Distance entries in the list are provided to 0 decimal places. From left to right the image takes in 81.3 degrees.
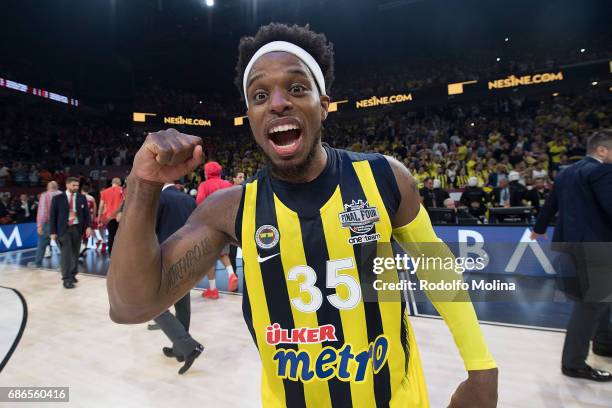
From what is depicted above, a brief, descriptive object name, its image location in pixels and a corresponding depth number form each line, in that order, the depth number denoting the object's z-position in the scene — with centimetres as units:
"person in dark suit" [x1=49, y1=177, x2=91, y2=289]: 620
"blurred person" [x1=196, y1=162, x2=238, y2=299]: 501
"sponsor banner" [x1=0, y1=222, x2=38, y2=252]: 994
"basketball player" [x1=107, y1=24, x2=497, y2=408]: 117
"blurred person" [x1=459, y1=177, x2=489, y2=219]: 752
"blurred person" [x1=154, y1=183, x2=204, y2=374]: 328
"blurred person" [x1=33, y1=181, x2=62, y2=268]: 770
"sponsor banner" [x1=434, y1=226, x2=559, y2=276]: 530
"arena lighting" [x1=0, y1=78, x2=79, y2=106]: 1643
